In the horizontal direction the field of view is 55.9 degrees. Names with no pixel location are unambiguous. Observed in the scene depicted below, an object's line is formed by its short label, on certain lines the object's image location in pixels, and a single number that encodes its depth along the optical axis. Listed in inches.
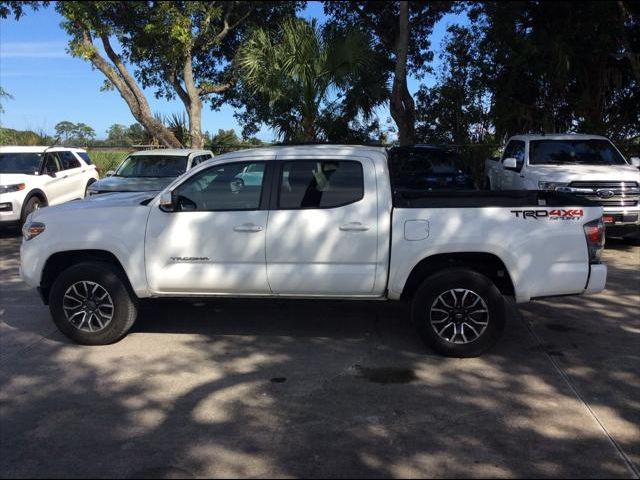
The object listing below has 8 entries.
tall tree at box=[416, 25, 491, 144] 710.5
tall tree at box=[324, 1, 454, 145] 680.4
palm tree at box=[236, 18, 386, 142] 597.3
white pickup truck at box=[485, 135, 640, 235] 384.2
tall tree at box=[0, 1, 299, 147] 648.4
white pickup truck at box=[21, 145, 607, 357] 201.6
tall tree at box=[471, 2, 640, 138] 597.6
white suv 470.3
